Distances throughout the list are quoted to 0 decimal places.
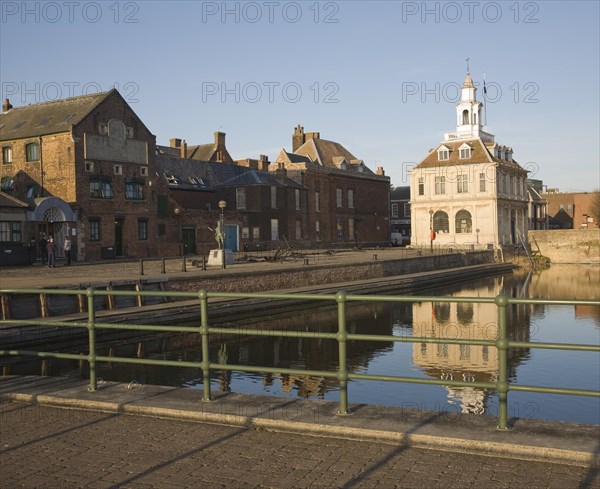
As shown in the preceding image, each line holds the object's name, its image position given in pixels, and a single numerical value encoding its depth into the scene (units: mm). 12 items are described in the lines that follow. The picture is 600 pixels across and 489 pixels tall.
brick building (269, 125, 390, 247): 60844
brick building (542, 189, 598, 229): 93750
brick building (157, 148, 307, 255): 43969
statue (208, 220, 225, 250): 31656
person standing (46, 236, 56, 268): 30141
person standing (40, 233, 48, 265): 33119
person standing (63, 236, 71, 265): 32641
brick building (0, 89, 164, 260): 36344
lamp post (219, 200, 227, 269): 30281
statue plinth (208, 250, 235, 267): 31302
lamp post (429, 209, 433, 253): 63675
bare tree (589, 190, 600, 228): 87850
